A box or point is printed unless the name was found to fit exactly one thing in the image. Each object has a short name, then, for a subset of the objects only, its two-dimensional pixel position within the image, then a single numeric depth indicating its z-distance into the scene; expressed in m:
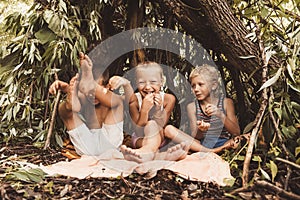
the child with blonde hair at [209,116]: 2.03
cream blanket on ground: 1.67
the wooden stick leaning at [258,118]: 1.48
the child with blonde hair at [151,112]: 1.87
